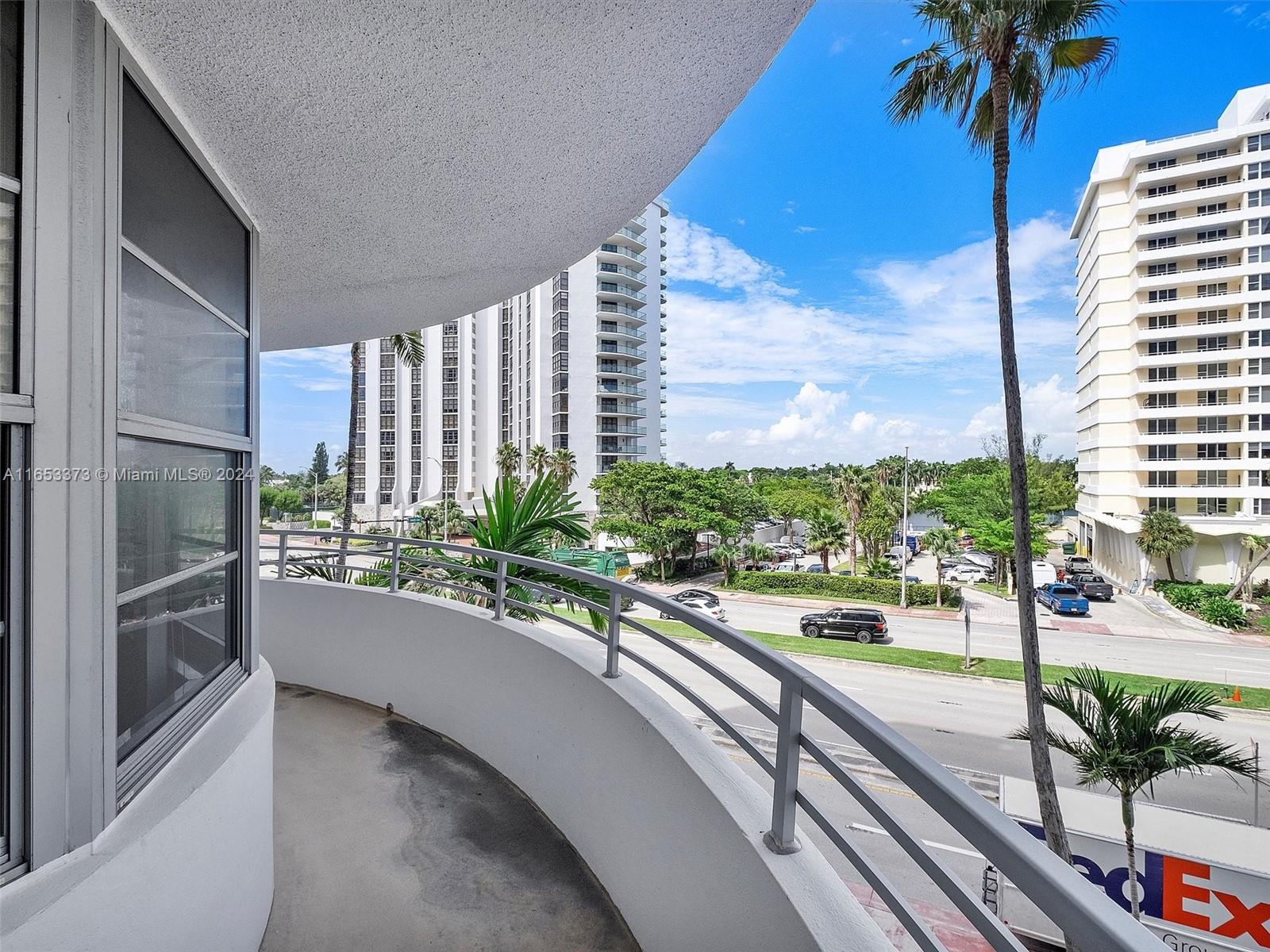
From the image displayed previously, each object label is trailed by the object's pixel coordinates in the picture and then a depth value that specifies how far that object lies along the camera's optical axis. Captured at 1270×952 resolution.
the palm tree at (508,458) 41.97
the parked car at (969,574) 38.09
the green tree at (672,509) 33.31
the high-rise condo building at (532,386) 48.31
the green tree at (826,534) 34.53
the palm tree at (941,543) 31.89
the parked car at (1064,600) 26.11
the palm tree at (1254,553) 26.96
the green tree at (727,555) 32.28
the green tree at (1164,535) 31.42
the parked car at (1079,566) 35.53
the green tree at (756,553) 34.92
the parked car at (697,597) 23.66
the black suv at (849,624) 21.06
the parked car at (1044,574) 31.46
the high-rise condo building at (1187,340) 32.53
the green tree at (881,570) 32.28
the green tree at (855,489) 35.19
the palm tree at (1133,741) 6.09
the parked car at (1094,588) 30.69
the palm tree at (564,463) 41.12
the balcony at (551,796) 1.16
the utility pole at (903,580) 24.43
